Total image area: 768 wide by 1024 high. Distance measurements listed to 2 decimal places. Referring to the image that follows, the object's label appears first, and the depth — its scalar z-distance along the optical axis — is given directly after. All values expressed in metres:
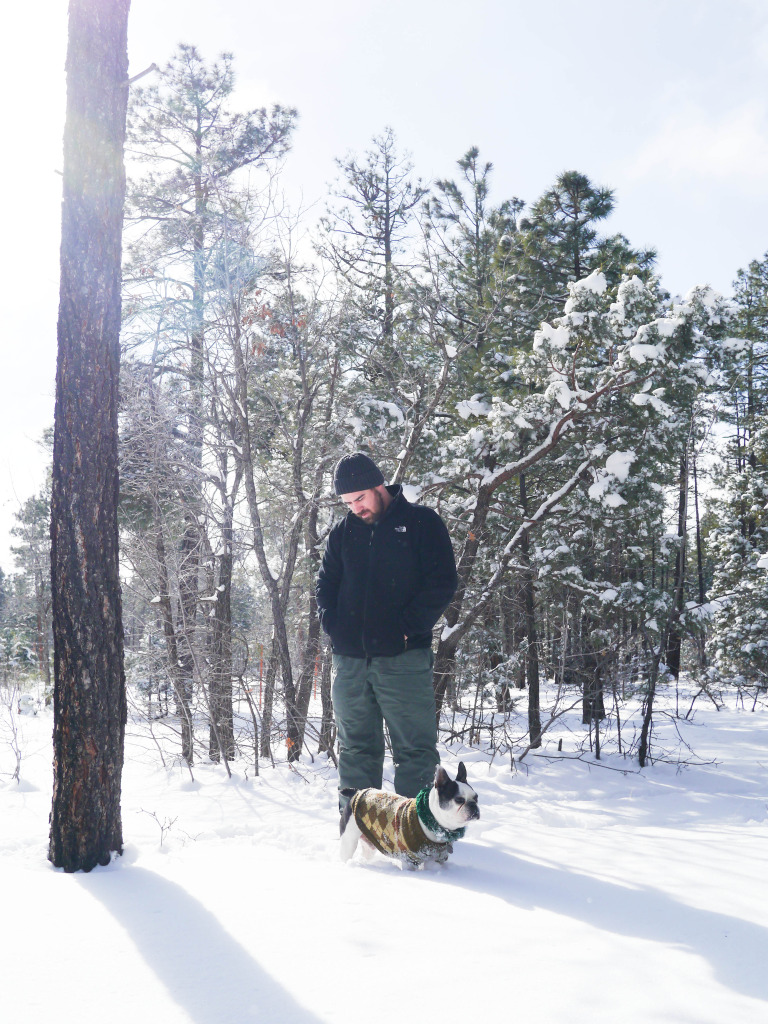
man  3.21
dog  2.46
